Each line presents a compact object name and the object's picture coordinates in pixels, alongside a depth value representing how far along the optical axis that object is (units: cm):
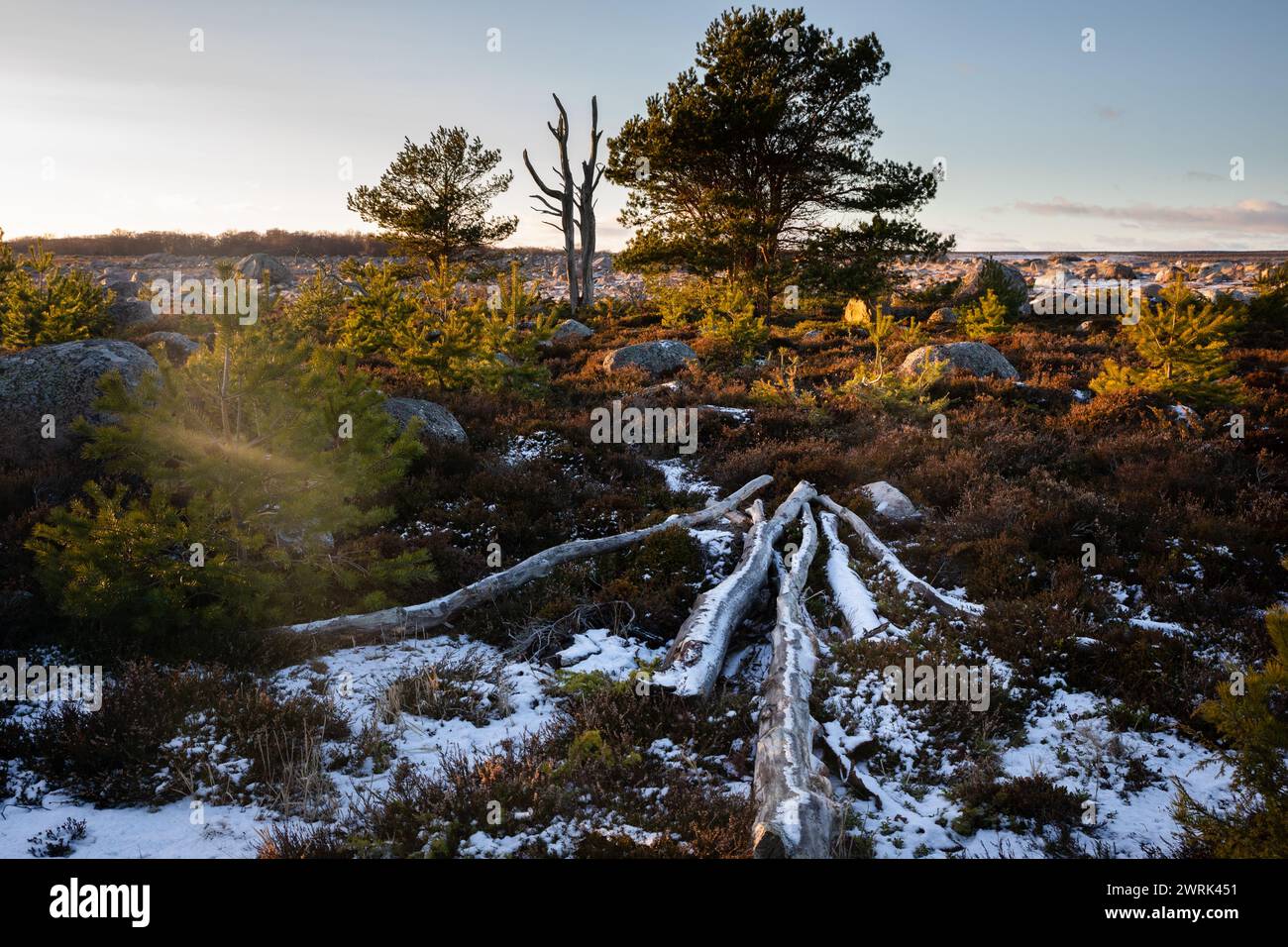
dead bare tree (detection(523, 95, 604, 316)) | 3047
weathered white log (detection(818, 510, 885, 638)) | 614
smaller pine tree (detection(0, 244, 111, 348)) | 1488
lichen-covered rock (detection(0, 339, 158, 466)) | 909
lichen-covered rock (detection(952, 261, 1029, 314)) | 2631
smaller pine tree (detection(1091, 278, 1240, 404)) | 1108
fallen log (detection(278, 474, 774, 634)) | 609
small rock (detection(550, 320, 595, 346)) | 2427
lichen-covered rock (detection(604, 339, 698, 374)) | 1834
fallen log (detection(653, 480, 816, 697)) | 504
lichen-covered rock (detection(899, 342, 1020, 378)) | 1555
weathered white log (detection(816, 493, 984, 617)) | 616
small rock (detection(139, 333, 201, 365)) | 1518
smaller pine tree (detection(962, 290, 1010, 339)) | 1955
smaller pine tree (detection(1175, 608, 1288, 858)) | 286
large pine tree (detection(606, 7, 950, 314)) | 2106
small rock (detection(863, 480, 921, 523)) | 856
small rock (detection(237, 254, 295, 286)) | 3750
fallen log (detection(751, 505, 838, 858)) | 321
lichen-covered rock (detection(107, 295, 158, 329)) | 2012
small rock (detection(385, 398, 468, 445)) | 1031
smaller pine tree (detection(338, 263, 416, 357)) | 1437
